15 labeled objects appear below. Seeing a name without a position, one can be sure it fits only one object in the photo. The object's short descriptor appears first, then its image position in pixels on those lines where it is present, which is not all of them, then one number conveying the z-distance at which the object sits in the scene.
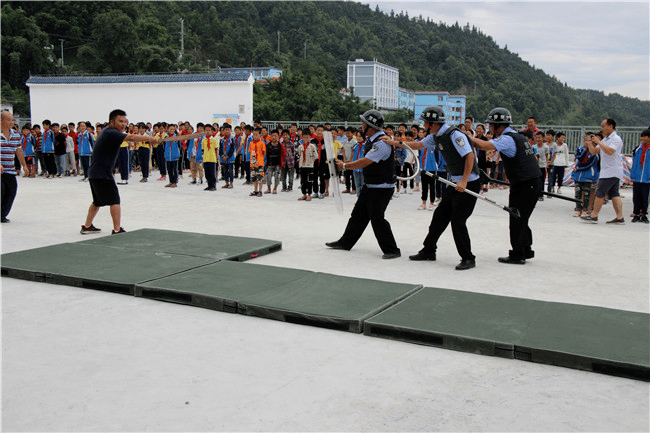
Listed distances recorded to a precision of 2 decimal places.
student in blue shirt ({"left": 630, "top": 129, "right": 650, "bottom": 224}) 11.34
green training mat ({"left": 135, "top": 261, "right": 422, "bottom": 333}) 4.96
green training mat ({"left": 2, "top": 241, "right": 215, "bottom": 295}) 5.95
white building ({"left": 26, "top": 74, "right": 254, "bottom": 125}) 29.62
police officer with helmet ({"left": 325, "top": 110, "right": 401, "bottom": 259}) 7.62
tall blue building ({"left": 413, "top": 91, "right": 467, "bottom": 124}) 99.25
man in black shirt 8.84
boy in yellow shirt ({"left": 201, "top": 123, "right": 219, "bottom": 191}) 16.14
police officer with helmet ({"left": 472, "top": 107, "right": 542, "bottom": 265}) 7.35
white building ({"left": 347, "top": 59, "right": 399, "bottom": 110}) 111.94
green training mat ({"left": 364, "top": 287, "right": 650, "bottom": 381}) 4.10
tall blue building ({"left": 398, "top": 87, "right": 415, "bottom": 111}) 124.38
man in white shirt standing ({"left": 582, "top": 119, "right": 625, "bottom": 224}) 10.83
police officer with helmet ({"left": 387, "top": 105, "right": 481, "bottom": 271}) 7.11
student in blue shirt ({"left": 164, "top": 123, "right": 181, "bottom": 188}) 17.20
